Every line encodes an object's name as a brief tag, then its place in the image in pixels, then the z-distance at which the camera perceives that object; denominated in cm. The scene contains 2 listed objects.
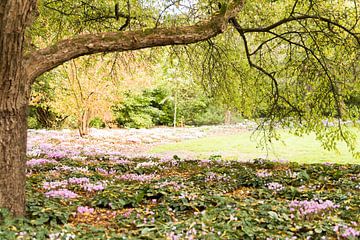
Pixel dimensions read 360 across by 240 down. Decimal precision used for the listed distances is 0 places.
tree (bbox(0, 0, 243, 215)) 474
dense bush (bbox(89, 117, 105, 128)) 4066
